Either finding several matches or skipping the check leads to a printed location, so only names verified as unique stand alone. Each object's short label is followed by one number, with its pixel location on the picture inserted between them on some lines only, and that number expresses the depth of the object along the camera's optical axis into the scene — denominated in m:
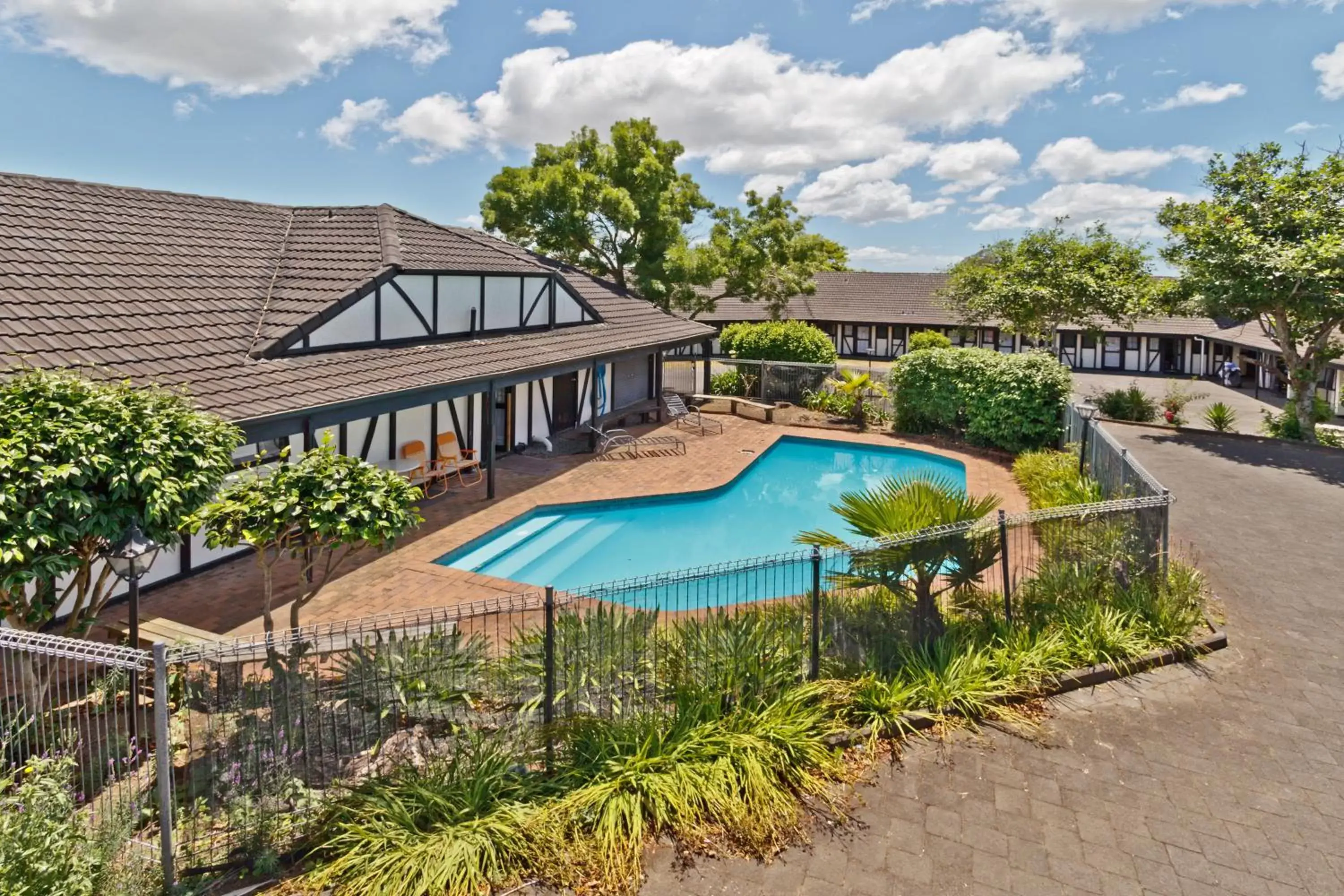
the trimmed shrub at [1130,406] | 21.41
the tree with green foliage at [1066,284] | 26.19
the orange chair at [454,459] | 14.52
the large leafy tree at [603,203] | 26.70
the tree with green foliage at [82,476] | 5.30
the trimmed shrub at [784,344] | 26.31
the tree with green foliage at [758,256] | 29.39
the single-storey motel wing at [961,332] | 36.38
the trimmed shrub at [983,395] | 17.98
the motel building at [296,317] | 9.28
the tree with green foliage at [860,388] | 22.47
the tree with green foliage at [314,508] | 6.21
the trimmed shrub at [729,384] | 26.56
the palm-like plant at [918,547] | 7.07
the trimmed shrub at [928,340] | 28.17
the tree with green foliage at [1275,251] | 16.81
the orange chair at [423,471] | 14.00
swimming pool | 12.20
